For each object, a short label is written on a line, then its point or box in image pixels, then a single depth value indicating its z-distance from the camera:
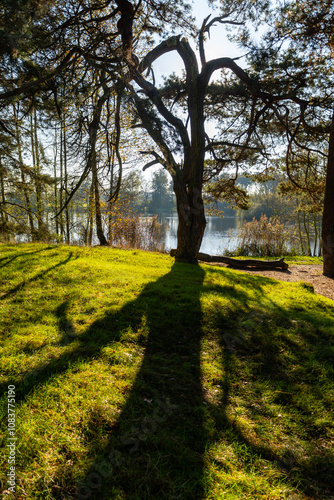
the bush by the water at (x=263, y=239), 12.74
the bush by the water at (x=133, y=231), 10.73
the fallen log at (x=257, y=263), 8.70
